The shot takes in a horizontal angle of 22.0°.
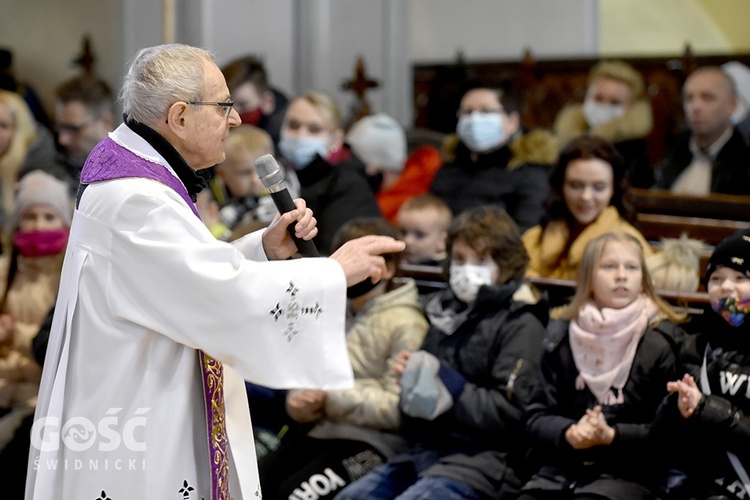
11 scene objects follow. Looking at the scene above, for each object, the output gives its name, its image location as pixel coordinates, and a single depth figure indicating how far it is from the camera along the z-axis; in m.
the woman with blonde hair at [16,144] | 11.73
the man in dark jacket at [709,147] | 10.41
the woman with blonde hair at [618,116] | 10.77
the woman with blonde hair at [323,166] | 9.77
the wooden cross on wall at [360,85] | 13.91
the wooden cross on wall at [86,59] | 15.41
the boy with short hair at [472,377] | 7.09
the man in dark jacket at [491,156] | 9.84
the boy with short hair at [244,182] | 10.09
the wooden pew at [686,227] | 8.96
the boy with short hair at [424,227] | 9.26
